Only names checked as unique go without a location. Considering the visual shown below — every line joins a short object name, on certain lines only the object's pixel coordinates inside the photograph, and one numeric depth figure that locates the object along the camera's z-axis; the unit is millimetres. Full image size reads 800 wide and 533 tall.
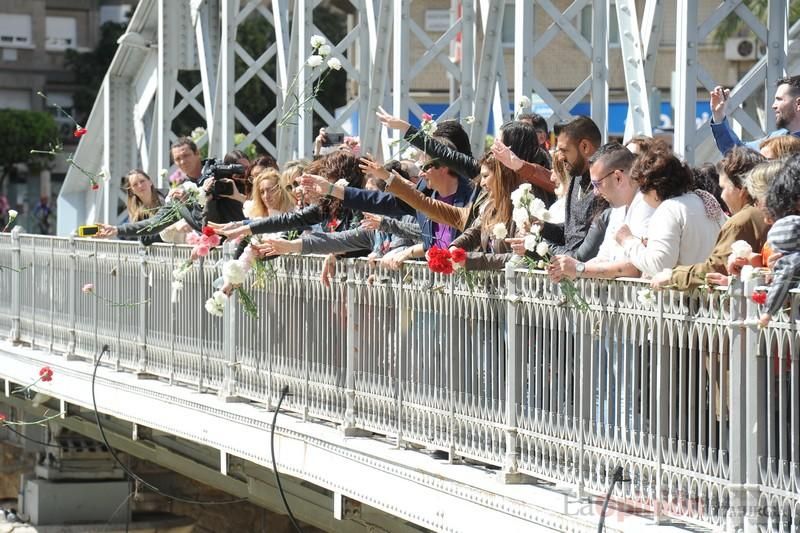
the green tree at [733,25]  75654
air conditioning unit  80573
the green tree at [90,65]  146203
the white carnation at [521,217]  14921
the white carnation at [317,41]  20190
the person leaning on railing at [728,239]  13239
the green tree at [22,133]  138108
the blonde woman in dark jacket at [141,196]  28689
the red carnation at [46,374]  28384
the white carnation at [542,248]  14763
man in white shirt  14788
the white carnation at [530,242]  14921
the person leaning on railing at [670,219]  14423
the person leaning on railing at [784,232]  12290
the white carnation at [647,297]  13823
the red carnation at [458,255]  16221
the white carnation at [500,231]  15216
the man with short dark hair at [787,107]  16719
